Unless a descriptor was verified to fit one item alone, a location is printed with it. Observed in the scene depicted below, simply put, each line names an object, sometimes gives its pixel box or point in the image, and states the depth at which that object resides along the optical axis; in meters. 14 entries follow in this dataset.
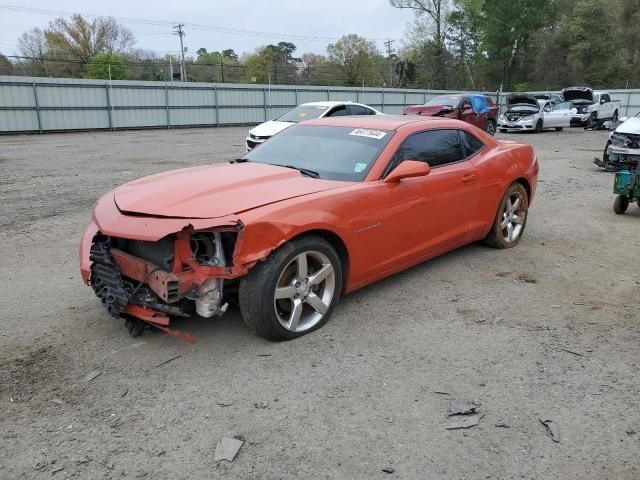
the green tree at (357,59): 65.56
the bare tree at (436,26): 55.62
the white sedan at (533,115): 23.44
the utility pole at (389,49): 71.38
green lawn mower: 7.45
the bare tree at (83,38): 61.00
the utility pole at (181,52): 44.25
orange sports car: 3.48
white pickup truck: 26.17
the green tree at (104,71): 41.87
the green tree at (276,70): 51.56
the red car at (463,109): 18.84
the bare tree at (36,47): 59.84
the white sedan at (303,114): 13.57
